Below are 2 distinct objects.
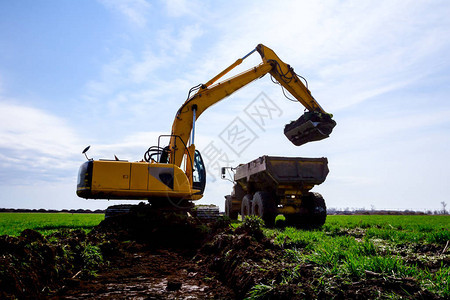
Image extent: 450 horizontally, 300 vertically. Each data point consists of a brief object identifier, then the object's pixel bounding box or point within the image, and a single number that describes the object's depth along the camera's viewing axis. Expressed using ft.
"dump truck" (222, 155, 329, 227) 36.86
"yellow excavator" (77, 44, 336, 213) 31.32
